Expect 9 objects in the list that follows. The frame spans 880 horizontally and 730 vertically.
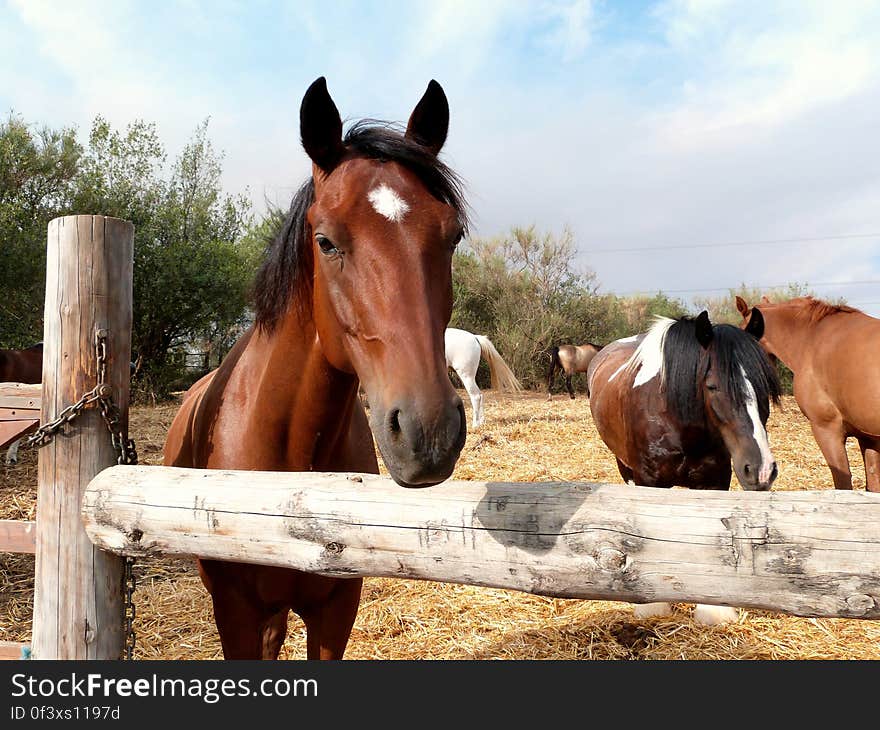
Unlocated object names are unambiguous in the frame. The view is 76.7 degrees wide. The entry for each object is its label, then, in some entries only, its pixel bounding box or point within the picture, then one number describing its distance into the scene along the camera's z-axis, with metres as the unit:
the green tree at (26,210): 11.99
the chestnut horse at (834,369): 5.21
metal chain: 1.55
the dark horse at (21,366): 8.30
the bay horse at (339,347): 1.25
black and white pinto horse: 3.53
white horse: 12.16
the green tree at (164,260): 14.59
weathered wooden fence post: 1.57
